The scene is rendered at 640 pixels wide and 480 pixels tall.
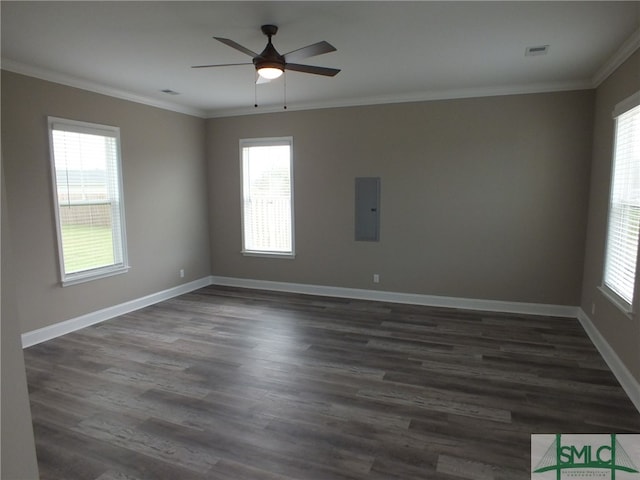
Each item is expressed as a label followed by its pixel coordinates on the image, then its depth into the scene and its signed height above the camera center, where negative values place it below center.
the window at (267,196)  6.04 -0.08
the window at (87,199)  4.32 -0.09
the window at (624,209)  3.21 -0.16
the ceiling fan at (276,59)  2.90 +0.99
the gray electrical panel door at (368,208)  5.54 -0.24
